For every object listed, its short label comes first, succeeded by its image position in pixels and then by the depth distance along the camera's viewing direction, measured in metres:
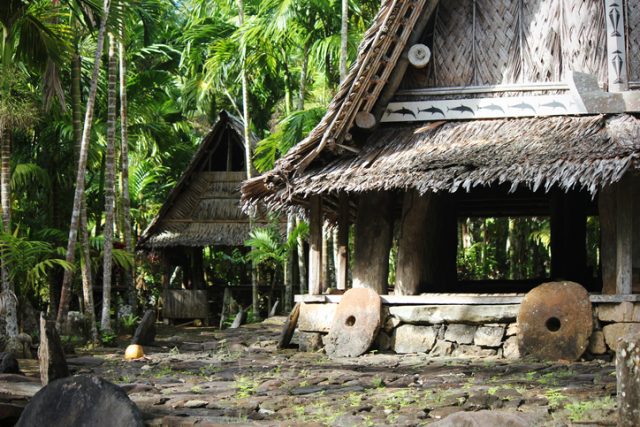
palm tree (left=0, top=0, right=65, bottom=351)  11.87
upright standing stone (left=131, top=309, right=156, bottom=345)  12.63
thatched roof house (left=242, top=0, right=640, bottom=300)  10.19
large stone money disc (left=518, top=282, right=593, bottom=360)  9.77
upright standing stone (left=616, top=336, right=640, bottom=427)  5.39
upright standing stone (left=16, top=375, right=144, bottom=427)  6.19
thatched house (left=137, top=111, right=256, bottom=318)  20.33
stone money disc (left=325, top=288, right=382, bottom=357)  10.84
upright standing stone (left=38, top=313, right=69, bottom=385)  8.05
